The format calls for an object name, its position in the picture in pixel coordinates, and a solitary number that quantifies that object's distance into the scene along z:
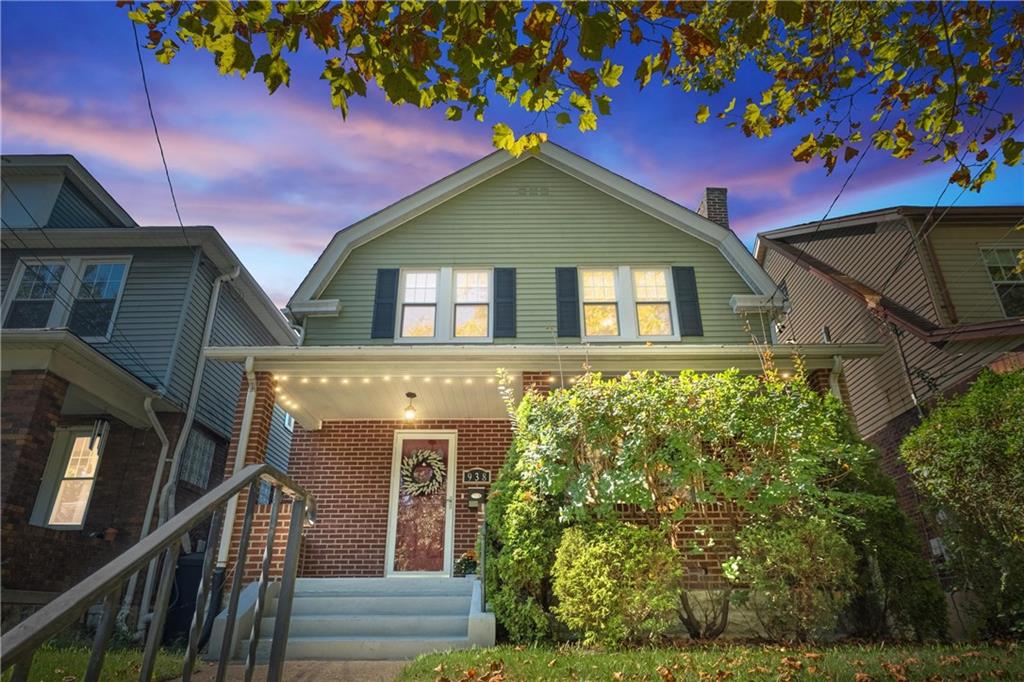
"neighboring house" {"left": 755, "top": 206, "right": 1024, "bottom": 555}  10.45
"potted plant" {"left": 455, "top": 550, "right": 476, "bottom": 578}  9.18
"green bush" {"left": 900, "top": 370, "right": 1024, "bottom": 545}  5.76
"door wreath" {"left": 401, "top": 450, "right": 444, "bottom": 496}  10.13
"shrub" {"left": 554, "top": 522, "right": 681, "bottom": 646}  5.51
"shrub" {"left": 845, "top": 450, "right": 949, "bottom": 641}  5.91
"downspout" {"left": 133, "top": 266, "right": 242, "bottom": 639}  8.70
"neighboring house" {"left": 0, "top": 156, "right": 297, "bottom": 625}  8.12
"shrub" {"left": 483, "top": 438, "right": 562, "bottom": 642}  5.96
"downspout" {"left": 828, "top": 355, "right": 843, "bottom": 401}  8.66
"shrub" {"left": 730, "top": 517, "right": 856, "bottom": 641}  5.50
